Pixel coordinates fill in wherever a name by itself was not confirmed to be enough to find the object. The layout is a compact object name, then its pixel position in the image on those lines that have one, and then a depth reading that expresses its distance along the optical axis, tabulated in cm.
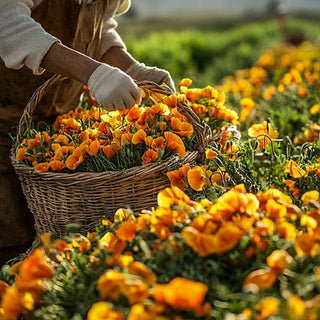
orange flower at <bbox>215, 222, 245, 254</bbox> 146
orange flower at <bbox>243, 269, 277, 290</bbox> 141
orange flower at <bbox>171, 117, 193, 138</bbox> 242
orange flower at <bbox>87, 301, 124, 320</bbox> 131
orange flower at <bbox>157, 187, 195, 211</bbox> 173
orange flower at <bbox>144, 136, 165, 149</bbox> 231
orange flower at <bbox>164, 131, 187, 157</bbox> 235
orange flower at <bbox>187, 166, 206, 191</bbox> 215
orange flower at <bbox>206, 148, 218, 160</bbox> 225
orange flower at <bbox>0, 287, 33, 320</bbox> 156
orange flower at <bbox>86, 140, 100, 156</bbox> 232
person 232
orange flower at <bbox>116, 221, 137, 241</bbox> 165
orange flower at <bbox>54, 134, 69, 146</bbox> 244
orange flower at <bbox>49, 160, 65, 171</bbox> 230
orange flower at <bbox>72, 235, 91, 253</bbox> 175
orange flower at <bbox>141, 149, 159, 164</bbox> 227
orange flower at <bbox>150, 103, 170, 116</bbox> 245
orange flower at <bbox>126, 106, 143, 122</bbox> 245
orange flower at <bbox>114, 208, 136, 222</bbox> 191
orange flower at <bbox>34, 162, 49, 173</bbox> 233
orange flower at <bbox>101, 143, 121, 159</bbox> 232
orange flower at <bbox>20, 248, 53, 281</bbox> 160
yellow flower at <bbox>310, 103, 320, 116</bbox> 325
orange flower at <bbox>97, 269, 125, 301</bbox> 140
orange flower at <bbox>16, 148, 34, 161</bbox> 244
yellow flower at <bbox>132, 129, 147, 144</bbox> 232
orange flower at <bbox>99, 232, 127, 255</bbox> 167
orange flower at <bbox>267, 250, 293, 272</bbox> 146
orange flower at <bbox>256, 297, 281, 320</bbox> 128
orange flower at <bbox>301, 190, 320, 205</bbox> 183
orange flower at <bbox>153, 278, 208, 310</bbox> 127
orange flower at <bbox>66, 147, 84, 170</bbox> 229
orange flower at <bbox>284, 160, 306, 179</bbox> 213
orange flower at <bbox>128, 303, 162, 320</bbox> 129
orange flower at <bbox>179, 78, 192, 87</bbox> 290
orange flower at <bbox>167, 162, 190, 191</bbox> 221
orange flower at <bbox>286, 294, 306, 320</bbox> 117
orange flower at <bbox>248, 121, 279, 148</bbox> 252
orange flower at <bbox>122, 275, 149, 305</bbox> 138
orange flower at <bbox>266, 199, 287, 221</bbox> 164
